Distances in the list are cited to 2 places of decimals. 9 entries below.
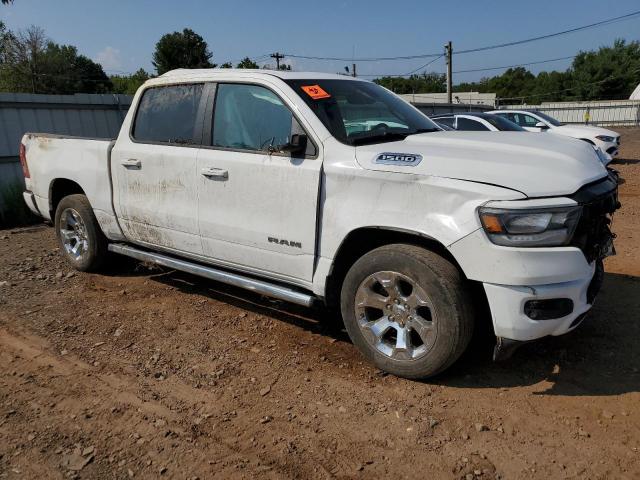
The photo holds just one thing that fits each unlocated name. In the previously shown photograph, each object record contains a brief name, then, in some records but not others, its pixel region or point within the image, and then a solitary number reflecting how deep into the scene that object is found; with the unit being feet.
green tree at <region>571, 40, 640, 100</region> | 225.76
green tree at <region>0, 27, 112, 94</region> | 159.43
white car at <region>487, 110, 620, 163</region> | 46.05
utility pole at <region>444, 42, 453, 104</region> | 112.78
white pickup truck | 9.32
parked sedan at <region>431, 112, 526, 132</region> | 38.83
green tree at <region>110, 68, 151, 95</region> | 250.43
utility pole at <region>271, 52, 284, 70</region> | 162.91
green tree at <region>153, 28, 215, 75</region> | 234.79
